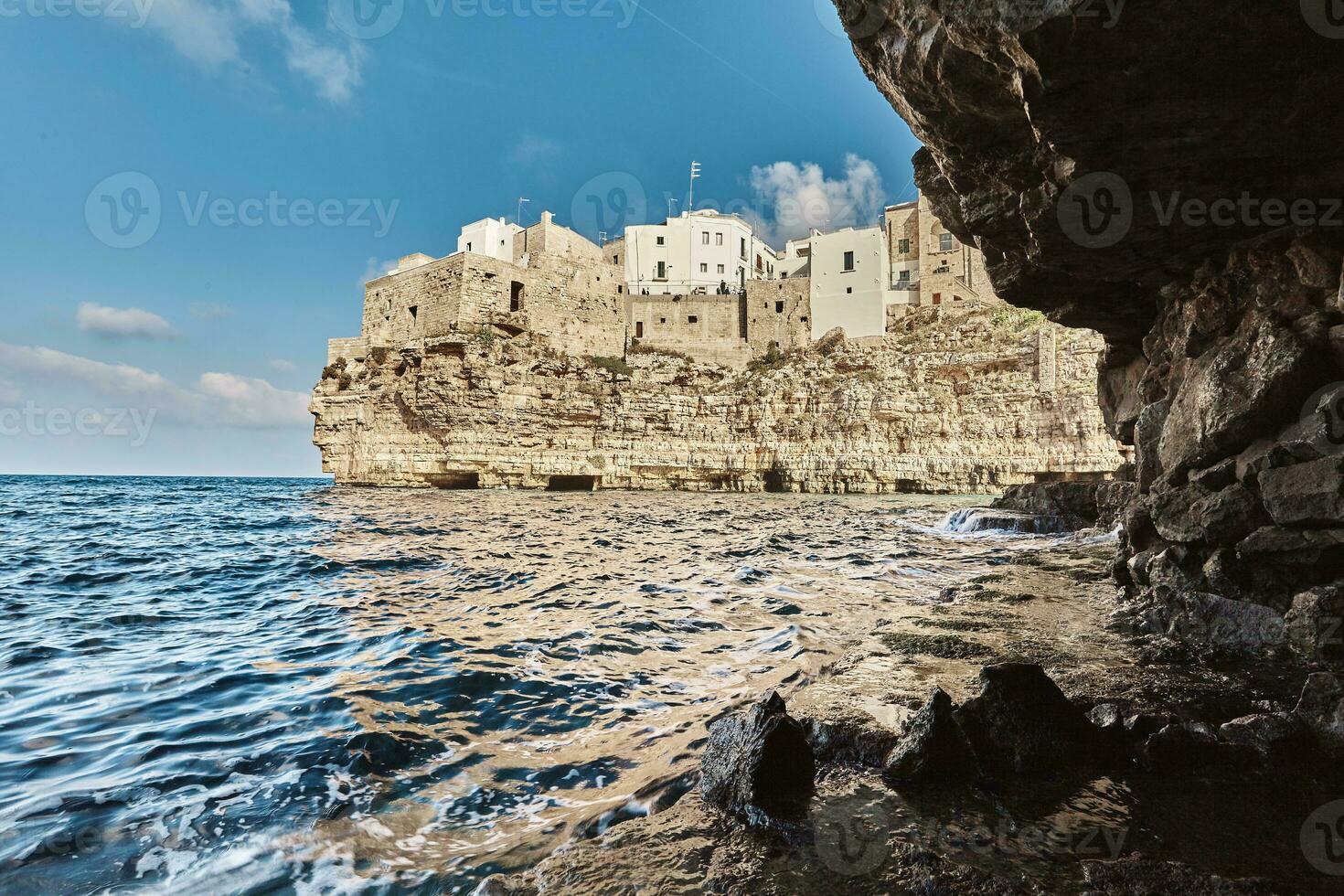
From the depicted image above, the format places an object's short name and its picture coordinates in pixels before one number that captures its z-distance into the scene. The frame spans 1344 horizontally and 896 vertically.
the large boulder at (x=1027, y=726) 3.03
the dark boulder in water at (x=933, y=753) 2.98
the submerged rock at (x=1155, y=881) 2.04
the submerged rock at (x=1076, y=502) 13.12
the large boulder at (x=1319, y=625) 4.12
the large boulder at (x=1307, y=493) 4.21
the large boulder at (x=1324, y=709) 2.99
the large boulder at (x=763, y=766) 2.85
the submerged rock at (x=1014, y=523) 14.48
